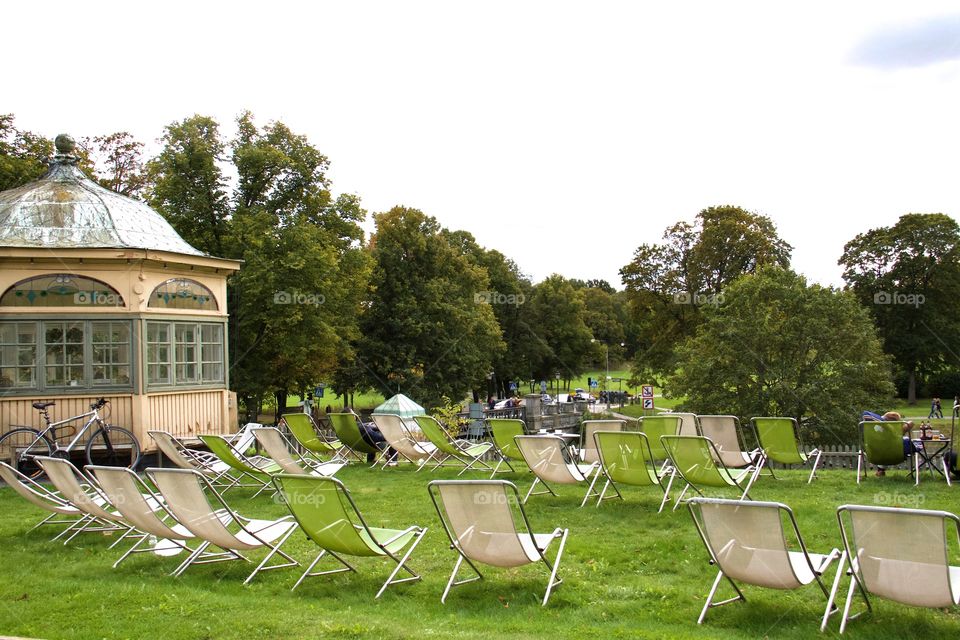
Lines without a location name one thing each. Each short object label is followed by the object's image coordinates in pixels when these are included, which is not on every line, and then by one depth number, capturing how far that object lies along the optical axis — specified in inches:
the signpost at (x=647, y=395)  1421.0
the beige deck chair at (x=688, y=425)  415.2
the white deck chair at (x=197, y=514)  250.7
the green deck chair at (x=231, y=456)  428.5
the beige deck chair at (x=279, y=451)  422.9
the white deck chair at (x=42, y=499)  321.7
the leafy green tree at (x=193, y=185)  1154.7
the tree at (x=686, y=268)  1706.4
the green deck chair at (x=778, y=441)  411.5
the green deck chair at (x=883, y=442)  408.5
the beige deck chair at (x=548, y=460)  349.1
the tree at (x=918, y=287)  1865.2
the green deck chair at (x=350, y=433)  531.8
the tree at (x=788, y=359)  1104.8
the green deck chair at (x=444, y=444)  473.7
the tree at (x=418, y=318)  1515.7
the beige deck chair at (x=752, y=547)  193.9
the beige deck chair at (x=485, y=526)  221.5
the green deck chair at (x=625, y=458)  340.2
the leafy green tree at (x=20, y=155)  908.0
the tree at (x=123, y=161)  1382.9
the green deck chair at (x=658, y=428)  405.4
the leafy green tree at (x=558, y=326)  2282.2
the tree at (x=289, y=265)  1073.5
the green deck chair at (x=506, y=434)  422.3
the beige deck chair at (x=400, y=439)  493.7
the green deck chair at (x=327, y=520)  232.4
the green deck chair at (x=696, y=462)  323.6
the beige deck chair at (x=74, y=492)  300.7
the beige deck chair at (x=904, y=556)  175.5
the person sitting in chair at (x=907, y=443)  426.3
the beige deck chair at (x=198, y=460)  416.8
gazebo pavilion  563.2
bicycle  536.7
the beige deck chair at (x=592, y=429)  383.2
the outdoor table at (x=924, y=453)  422.0
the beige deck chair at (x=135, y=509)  270.1
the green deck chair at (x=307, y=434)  512.1
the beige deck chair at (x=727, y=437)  402.0
